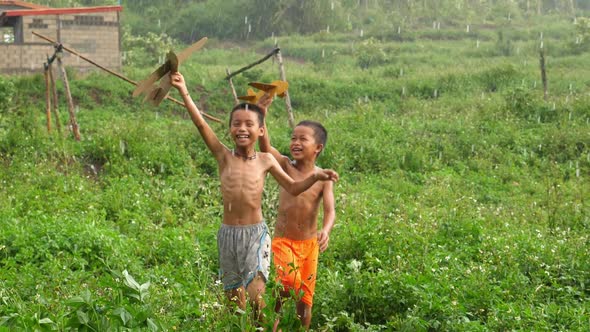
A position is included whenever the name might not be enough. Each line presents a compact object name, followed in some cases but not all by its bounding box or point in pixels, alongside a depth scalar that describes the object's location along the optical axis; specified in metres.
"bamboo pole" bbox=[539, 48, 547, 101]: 17.19
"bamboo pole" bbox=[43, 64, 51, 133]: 12.86
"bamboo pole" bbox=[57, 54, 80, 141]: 12.28
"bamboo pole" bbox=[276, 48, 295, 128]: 11.28
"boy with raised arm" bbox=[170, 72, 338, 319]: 4.36
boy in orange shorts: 4.72
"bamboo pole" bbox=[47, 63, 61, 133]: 12.40
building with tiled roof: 19.92
